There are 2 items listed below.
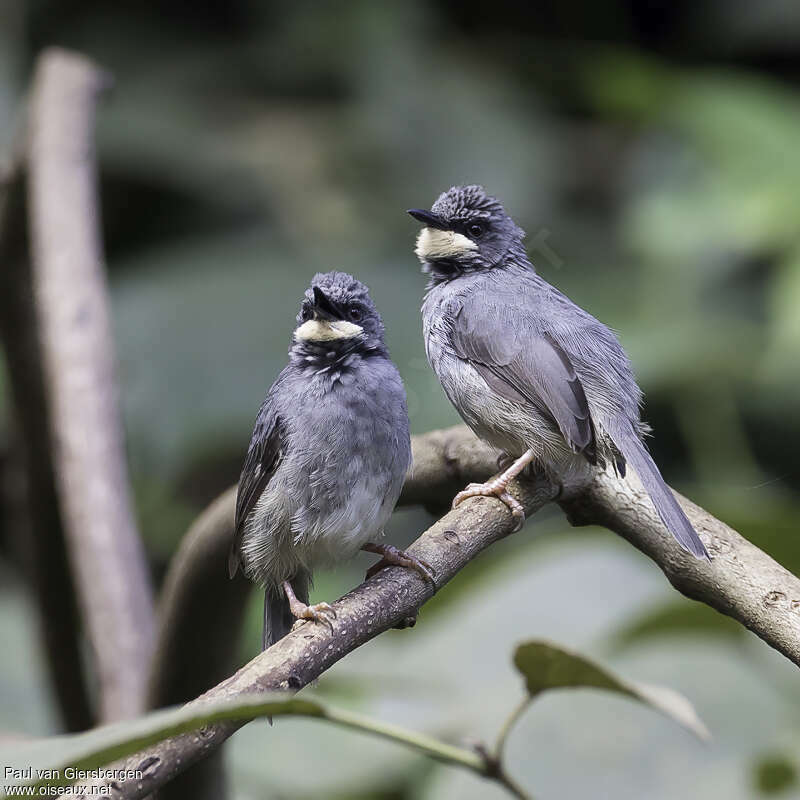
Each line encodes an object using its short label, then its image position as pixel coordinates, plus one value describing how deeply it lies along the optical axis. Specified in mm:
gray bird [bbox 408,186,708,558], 4056
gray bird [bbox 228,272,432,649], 4059
